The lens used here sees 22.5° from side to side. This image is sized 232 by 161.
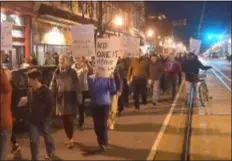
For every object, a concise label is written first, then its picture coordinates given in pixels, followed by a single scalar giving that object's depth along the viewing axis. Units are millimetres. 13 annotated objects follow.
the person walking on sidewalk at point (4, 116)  8055
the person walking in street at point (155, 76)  20873
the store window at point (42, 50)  26906
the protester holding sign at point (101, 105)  11391
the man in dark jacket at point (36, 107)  9344
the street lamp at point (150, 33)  63109
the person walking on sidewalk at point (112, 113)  14570
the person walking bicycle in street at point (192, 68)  20484
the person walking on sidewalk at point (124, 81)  19078
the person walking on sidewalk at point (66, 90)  11469
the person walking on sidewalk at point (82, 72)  13930
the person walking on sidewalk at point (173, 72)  23578
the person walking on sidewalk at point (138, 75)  19344
